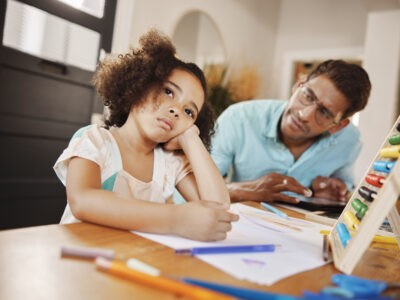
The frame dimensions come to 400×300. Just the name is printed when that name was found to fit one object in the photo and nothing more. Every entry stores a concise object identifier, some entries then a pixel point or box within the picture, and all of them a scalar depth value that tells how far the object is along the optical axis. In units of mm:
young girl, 660
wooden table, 376
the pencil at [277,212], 976
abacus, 515
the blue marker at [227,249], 528
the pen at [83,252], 463
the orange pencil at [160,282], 352
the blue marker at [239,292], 359
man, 1545
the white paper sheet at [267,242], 488
